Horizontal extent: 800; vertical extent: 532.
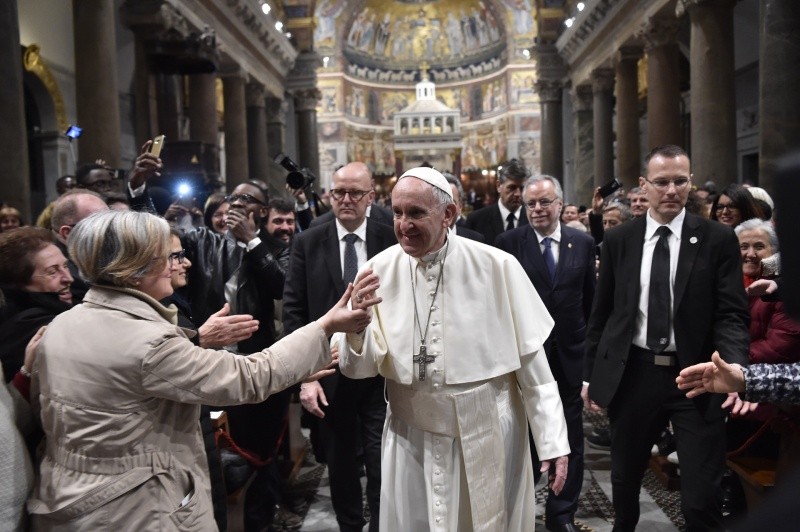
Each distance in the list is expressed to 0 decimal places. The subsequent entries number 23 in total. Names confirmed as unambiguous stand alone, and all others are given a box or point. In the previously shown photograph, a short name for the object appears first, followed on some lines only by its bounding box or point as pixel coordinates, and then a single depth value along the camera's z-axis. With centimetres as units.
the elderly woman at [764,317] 362
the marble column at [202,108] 1509
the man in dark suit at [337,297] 404
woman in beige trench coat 226
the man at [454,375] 286
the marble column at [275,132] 2442
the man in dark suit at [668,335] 339
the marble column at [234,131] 1838
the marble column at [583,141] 2145
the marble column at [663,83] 1388
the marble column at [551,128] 2330
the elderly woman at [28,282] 297
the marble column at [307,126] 2556
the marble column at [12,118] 690
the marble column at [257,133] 2162
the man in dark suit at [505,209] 575
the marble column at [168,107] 1404
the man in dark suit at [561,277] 460
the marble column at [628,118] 1695
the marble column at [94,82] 968
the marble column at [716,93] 1069
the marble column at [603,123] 1878
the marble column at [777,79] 762
